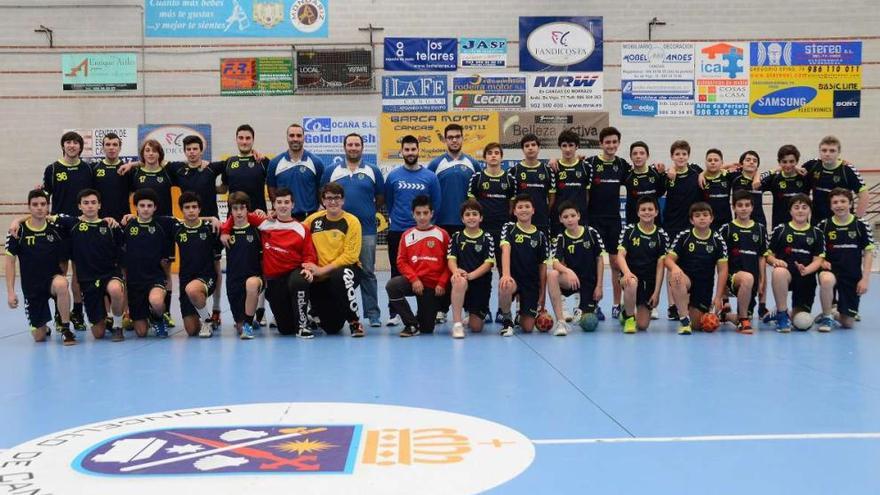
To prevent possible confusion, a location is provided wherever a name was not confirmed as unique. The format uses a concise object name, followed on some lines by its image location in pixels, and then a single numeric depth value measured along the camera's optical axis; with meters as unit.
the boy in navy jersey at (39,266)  6.34
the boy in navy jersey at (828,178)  7.43
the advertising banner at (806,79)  13.70
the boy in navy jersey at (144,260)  6.60
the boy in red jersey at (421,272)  6.61
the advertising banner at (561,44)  13.92
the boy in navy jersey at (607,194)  7.66
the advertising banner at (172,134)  13.95
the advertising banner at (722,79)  13.80
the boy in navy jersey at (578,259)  6.78
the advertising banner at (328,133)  14.01
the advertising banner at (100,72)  13.88
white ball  6.68
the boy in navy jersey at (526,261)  6.76
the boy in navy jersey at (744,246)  6.92
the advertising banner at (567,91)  13.95
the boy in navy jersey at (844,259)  6.81
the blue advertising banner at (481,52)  13.98
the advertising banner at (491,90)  13.97
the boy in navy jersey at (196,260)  6.61
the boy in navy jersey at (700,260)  6.80
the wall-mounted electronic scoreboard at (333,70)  13.90
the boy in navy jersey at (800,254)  6.84
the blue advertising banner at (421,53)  13.94
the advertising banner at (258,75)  13.93
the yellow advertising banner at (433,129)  14.01
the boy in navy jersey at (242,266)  6.59
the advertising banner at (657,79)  13.88
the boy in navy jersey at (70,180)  7.01
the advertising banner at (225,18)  13.84
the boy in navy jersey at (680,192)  7.66
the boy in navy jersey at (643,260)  6.76
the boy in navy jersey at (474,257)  6.76
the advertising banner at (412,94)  13.99
